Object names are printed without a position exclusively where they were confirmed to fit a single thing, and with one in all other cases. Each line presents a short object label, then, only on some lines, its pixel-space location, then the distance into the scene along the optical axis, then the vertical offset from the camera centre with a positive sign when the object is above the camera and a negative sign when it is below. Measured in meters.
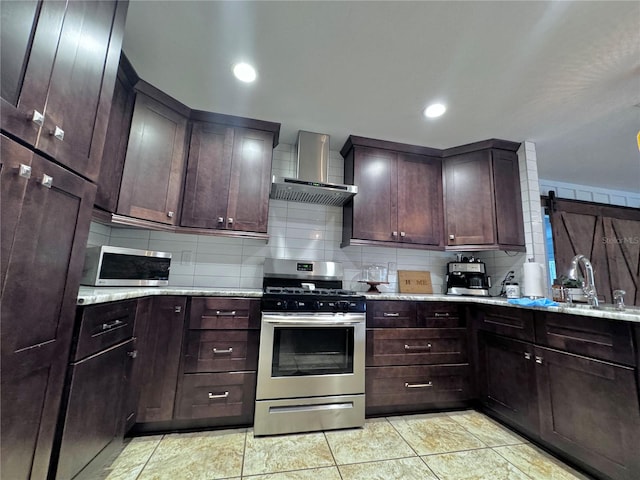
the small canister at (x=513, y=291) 2.21 -0.04
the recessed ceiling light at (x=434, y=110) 2.07 +1.36
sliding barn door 3.16 +0.58
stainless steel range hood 2.37 +0.99
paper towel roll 2.00 +0.05
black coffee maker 2.54 +0.06
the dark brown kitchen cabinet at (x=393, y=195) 2.53 +0.84
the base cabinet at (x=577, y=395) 1.28 -0.60
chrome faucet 1.72 +0.04
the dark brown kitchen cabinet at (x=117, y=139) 1.68 +0.87
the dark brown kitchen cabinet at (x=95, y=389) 1.07 -0.54
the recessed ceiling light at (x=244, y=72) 1.75 +1.35
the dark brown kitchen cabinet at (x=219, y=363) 1.74 -0.59
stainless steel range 1.77 -0.58
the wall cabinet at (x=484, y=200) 2.45 +0.81
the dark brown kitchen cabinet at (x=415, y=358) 2.02 -0.58
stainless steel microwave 1.62 +0.02
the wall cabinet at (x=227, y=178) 2.19 +0.81
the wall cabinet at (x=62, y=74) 0.78 +0.66
